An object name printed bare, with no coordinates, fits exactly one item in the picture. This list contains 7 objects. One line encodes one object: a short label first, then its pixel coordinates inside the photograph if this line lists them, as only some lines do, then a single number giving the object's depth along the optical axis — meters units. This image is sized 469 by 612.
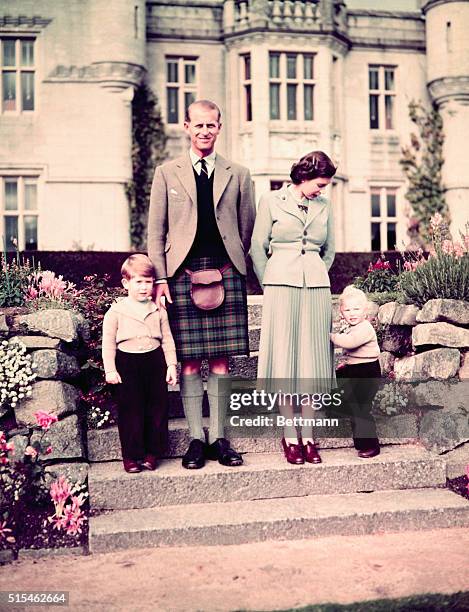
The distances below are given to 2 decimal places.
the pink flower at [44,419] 3.86
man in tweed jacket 4.09
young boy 3.97
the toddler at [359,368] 4.24
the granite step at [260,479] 3.92
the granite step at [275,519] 3.62
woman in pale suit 4.11
